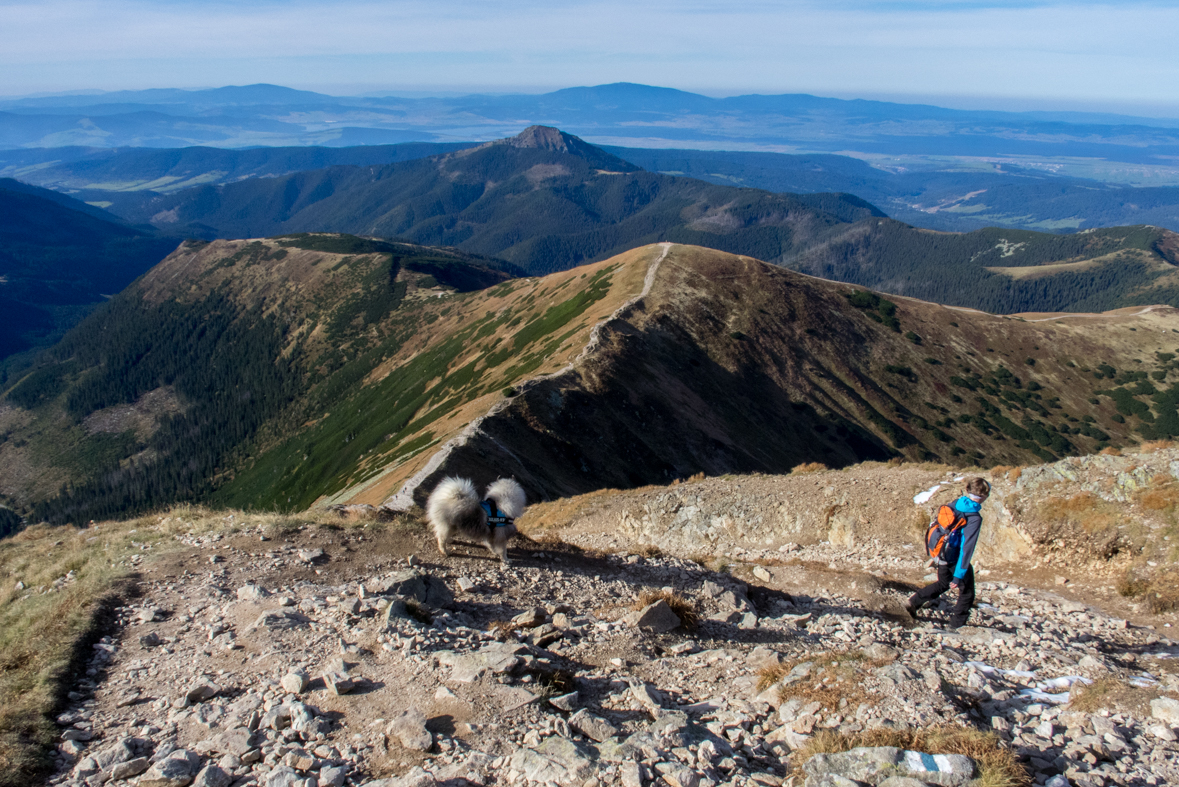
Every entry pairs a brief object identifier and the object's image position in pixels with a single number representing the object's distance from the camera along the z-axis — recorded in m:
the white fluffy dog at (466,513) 14.85
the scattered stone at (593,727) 7.92
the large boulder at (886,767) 6.73
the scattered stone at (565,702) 8.57
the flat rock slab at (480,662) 9.13
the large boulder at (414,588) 12.16
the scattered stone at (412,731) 7.62
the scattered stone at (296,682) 8.80
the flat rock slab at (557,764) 6.99
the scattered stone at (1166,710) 8.32
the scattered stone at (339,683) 8.77
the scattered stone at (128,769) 7.25
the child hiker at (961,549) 13.29
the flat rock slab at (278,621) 10.62
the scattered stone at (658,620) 11.76
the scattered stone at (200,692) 8.74
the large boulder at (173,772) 7.09
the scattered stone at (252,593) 11.79
